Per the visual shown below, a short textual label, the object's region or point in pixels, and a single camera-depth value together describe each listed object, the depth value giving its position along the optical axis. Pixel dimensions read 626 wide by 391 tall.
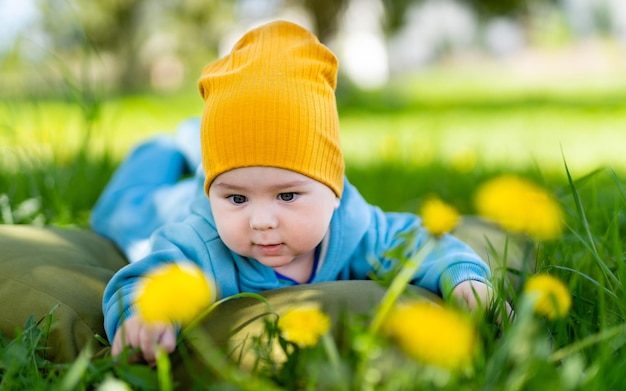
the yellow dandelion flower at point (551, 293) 0.76
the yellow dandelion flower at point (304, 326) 0.75
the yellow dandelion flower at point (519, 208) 0.75
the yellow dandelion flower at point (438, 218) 0.76
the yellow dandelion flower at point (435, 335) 0.67
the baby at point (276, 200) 0.94
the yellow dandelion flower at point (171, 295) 0.71
